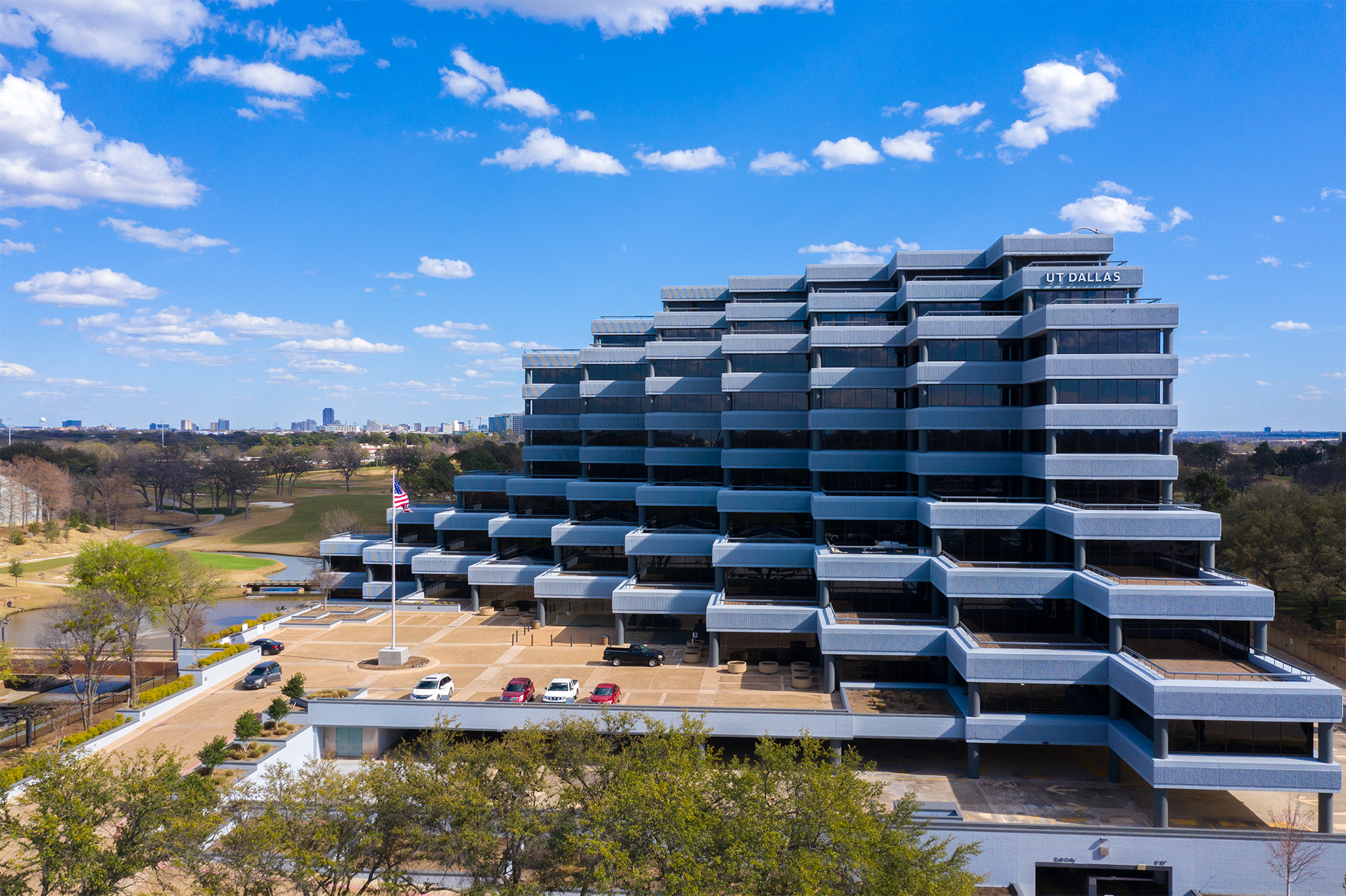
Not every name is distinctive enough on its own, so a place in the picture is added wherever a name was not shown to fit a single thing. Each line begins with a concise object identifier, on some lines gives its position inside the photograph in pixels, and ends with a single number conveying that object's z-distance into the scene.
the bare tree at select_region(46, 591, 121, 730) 53.06
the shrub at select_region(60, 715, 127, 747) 44.04
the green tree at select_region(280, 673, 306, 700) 47.25
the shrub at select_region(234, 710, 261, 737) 42.41
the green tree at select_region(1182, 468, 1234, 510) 82.31
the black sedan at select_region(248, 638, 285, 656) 60.34
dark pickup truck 53.34
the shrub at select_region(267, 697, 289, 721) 45.06
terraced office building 39.34
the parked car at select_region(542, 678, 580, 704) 44.97
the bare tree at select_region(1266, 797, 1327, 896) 31.59
